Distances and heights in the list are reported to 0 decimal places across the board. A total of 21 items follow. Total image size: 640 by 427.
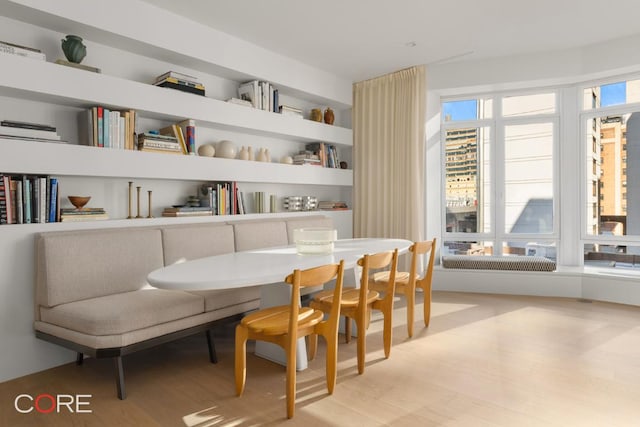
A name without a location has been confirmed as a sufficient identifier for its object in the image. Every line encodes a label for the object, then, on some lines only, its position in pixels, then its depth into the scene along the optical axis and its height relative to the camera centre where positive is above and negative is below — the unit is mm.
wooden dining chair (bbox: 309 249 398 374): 2600 -624
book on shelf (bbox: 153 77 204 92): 3529 +1074
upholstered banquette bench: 2377 -571
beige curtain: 5094 +649
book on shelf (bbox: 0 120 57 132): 2672 +547
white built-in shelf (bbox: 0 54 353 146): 2695 +857
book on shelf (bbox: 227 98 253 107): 4066 +1036
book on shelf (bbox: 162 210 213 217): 3596 -42
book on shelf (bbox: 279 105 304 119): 4668 +1082
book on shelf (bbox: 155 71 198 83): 3527 +1120
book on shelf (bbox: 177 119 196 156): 3709 +659
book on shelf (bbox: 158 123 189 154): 3637 +652
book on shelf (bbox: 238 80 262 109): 4281 +1165
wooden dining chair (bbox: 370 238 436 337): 3258 -602
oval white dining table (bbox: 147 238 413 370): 2072 -344
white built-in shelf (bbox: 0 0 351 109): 2861 +1374
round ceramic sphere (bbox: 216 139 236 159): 4062 +560
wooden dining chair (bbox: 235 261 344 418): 2125 -637
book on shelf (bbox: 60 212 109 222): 2893 -54
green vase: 2932 +1114
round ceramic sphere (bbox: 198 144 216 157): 3908 +530
